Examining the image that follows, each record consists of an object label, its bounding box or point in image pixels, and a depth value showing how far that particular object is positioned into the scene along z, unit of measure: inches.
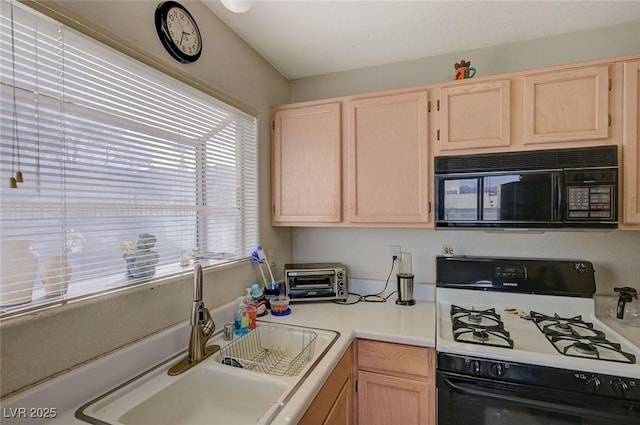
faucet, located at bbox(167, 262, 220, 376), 46.2
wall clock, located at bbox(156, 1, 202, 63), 47.6
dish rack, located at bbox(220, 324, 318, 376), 49.7
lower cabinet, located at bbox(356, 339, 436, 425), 54.6
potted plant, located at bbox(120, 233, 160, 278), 43.3
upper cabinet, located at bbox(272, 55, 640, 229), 55.4
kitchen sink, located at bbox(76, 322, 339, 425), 35.8
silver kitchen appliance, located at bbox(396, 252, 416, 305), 74.0
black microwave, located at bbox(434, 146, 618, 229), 54.9
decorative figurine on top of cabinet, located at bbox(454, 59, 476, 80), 66.6
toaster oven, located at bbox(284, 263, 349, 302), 76.0
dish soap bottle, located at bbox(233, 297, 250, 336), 56.7
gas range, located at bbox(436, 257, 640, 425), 44.6
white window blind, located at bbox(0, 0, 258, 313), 31.5
